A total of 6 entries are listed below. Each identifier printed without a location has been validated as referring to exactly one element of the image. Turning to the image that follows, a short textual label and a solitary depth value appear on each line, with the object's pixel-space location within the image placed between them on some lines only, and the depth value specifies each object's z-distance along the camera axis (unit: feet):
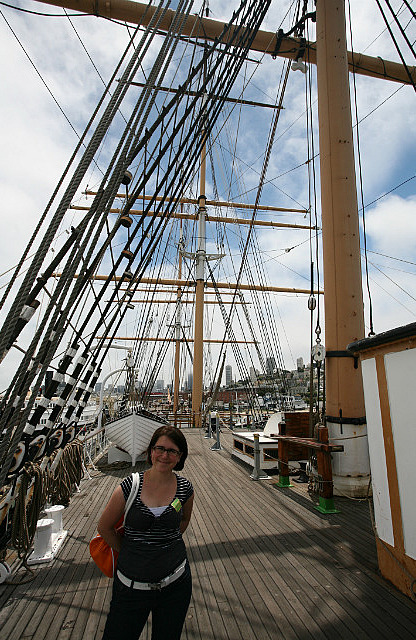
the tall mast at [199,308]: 52.26
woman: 4.77
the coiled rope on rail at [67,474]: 16.33
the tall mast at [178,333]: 80.12
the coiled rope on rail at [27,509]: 9.95
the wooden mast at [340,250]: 16.35
